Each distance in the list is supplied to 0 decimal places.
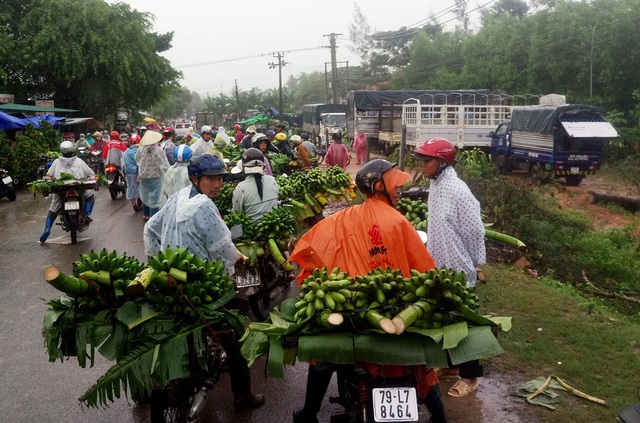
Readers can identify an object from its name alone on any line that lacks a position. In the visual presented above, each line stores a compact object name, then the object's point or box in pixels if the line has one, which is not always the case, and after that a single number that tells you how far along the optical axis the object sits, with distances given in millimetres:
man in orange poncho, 3684
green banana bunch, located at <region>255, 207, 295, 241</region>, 6289
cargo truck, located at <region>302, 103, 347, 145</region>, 37162
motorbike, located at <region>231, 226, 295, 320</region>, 5949
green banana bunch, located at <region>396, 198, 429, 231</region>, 5867
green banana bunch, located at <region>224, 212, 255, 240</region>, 6301
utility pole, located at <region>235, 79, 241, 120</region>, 70275
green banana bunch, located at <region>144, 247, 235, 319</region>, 3584
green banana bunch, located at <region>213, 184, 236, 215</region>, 7684
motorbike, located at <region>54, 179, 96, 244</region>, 10344
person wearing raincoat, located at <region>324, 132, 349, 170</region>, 15547
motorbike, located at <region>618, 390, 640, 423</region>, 2395
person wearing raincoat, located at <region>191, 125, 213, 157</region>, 13492
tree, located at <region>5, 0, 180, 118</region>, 32094
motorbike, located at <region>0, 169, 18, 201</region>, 15461
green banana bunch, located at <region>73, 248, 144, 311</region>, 3566
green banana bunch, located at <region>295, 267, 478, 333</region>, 3203
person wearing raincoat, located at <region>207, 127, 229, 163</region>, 12016
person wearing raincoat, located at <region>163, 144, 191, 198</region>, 9031
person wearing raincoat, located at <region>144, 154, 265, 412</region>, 4328
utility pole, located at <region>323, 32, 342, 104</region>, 40875
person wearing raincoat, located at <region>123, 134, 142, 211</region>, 13242
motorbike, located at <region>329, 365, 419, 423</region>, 3244
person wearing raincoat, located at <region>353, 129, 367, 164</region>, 22938
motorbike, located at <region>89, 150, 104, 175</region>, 19781
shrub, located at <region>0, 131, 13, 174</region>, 17578
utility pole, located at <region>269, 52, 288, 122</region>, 54431
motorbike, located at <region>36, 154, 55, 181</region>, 15664
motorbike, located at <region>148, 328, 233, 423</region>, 3936
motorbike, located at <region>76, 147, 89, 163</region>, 18673
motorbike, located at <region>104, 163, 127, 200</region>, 15617
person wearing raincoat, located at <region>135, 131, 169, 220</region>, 11453
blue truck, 18938
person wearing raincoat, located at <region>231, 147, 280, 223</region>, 6602
